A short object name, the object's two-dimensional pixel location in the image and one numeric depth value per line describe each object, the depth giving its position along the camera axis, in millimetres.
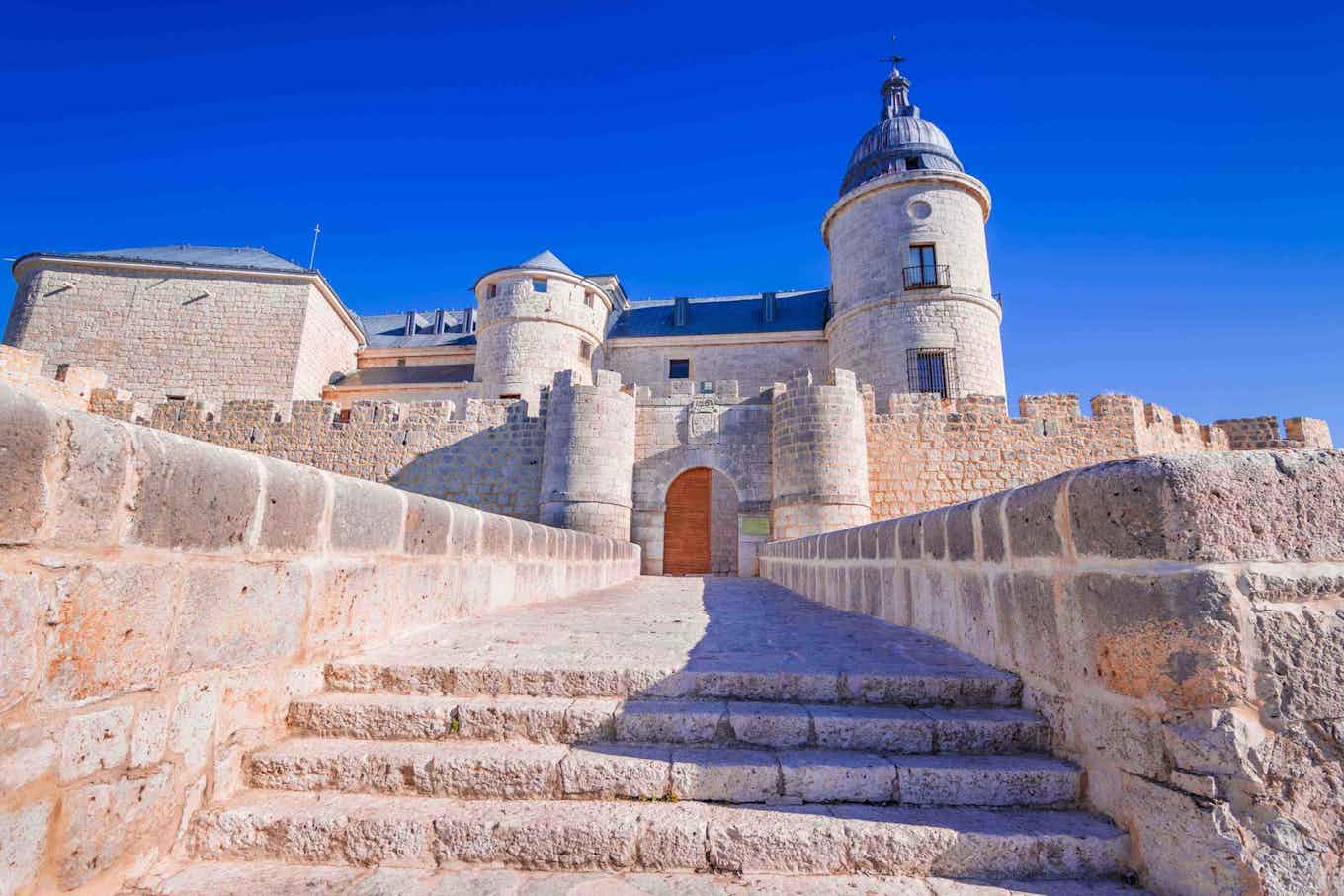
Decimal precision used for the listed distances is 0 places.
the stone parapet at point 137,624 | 1245
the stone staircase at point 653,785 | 1549
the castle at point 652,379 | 12297
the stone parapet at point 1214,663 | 1380
